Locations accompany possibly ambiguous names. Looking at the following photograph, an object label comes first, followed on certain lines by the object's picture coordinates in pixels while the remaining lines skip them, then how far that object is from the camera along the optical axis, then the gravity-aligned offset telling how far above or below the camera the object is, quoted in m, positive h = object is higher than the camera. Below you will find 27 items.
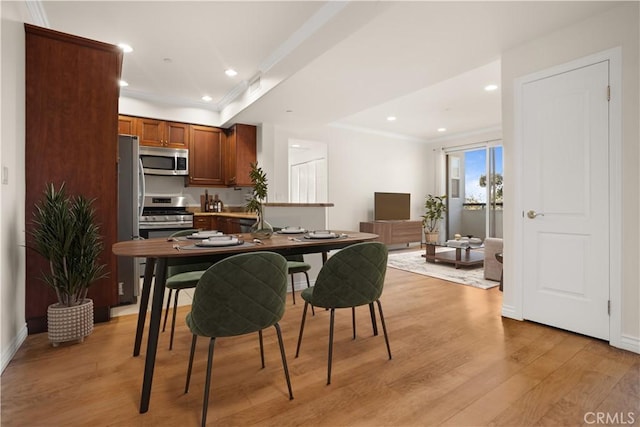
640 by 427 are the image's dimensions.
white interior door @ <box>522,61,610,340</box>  2.35 +0.08
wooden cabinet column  2.49 +0.62
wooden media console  6.96 -0.42
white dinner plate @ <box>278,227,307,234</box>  2.59 -0.16
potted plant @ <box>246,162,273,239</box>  2.16 +0.04
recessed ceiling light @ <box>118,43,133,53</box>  3.38 +1.71
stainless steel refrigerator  3.22 +0.05
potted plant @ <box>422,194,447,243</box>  7.82 -0.06
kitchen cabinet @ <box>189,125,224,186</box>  5.32 +0.91
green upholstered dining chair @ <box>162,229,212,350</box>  2.27 -0.48
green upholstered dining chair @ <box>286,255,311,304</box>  2.78 -0.48
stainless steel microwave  4.90 +0.78
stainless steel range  4.63 -0.08
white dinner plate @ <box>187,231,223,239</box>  2.21 -0.16
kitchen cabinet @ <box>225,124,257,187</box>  5.35 +0.94
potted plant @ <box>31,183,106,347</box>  2.28 -0.32
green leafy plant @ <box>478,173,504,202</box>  7.06 +0.55
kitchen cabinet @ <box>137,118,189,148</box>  4.89 +1.19
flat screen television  7.20 +0.10
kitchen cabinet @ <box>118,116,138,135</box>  4.70 +1.24
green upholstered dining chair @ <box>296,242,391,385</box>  1.83 -0.38
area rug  4.19 -0.90
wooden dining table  1.58 -0.22
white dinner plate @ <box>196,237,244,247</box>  1.83 -0.18
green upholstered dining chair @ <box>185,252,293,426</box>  1.42 -0.39
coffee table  5.11 -0.77
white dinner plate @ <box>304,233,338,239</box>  2.28 -0.18
